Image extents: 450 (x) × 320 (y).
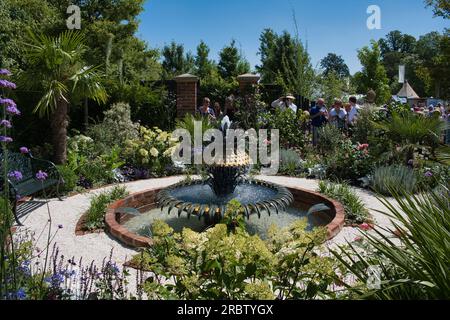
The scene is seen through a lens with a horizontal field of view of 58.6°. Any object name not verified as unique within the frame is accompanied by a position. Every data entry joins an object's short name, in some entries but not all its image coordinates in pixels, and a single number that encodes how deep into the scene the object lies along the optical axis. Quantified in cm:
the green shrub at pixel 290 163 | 803
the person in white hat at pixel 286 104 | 1036
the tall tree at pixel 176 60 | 2819
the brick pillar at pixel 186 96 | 1148
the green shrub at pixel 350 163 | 724
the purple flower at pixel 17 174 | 282
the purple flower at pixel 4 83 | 242
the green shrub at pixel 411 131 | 701
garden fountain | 450
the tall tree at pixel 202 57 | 2622
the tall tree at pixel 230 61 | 2336
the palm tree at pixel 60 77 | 644
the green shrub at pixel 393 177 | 593
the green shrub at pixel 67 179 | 619
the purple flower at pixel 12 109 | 249
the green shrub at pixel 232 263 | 183
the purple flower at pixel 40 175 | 303
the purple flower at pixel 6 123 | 230
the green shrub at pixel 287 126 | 966
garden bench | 532
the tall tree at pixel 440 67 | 983
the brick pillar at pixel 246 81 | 1166
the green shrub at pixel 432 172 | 614
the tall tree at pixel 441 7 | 924
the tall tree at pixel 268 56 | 2150
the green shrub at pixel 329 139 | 883
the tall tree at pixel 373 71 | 2291
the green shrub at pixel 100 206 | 468
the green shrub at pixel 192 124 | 869
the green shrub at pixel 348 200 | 491
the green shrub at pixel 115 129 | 882
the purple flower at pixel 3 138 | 223
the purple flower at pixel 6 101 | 228
